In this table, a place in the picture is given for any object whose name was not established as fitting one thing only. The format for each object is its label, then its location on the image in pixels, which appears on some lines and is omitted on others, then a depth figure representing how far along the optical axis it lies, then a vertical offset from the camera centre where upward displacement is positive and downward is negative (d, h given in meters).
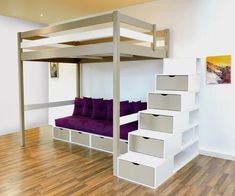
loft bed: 3.02 +0.52
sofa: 4.03 -0.71
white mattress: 3.10 +0.66
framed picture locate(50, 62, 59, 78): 6.06 +0.32
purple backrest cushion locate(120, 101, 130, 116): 4.25 -0.47
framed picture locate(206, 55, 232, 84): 3.64 +0.21
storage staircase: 2.91 -0.68
